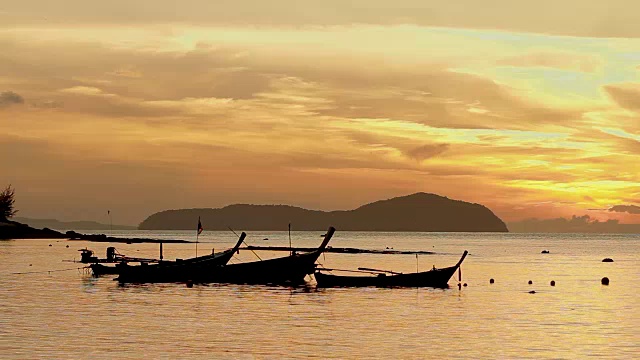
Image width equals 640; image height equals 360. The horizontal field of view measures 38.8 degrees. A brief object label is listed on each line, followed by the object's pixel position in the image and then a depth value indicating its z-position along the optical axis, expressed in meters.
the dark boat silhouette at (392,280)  74.50
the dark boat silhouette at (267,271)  78.25
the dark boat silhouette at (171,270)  77.00
